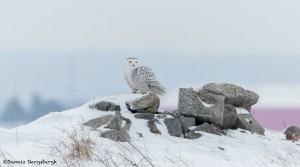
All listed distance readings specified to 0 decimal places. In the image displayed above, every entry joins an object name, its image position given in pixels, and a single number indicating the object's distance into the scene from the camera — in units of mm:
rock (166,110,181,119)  20116
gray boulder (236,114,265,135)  21609
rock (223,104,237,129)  20937
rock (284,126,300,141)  22156
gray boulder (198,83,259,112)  21234
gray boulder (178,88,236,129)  20437
